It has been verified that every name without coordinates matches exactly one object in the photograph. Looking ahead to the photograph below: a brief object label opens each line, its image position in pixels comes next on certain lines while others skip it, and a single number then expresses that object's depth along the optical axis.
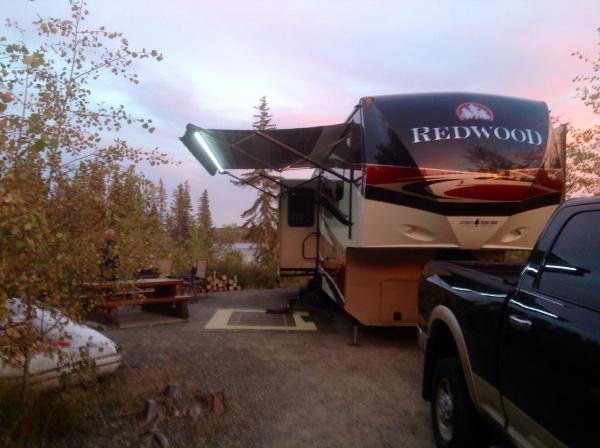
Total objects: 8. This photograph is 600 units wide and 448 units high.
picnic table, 8.20
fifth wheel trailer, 6.30
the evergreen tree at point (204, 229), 19.80
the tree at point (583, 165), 10.20
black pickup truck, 2.32
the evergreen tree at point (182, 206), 37.31
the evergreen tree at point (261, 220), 30.44
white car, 3.74
